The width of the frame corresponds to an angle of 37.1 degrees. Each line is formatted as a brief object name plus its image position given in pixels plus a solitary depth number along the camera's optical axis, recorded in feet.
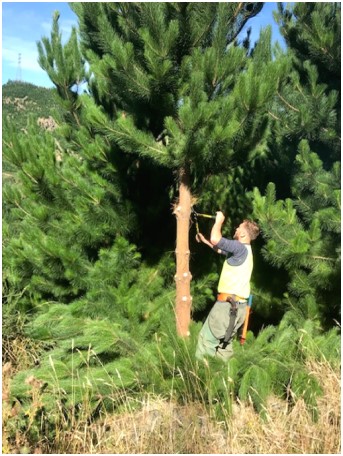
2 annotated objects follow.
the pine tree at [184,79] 12.66
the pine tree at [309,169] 14.53
